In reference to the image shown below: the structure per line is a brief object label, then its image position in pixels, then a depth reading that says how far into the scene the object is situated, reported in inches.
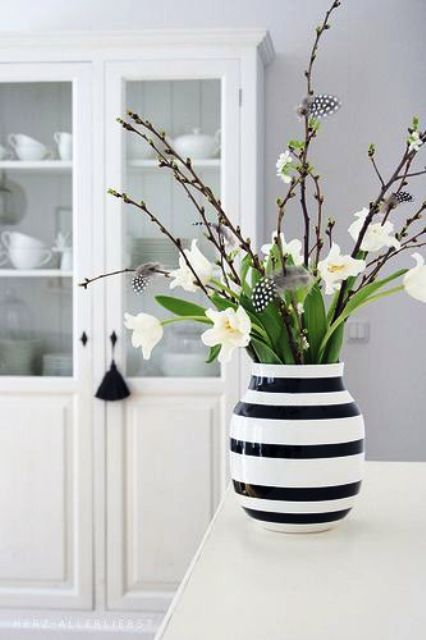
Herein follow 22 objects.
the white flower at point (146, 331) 48.0
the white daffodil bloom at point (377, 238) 47.3
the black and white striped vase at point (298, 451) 47.7
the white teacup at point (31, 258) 119.6
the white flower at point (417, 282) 46.4
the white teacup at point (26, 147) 119.5
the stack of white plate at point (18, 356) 119.4
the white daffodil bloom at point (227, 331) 44.8
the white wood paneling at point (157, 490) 116.6
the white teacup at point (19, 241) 119.7
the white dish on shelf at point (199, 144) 117.1
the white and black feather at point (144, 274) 47.5
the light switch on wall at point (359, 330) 128.4
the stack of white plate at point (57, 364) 118.4
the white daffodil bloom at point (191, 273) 49.3
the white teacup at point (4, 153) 119.9
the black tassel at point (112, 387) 115.1
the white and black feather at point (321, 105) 44.4
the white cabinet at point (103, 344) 115.9
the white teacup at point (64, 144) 118.5
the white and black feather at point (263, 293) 44.3
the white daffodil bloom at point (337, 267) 45.7
